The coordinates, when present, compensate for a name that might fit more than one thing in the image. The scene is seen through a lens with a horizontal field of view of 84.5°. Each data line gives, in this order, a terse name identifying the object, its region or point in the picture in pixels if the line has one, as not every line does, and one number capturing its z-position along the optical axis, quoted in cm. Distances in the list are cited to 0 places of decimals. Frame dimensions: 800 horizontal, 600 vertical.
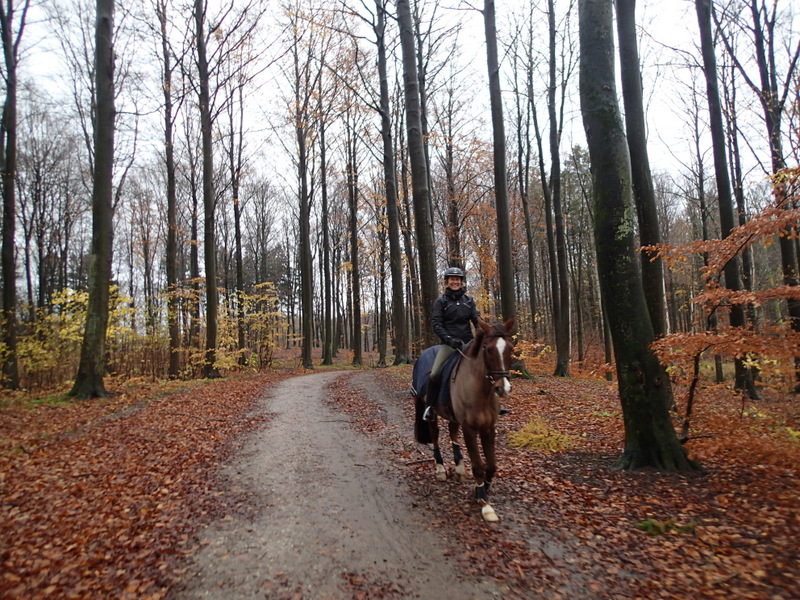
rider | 619
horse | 496
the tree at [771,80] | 1416
